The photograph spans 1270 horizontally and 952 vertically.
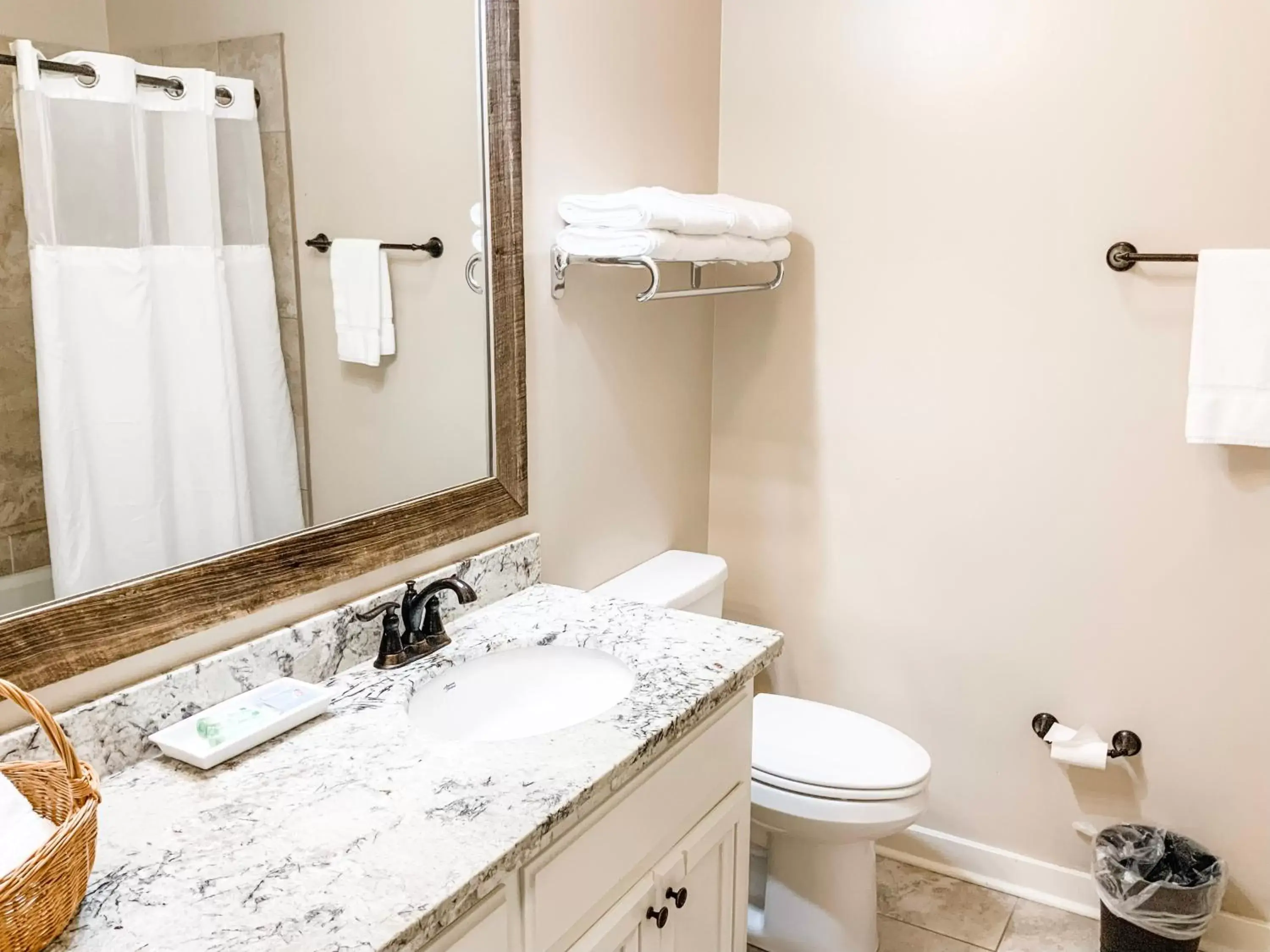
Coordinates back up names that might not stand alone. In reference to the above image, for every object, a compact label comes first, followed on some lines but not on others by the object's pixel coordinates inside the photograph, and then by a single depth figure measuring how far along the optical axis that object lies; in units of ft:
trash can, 6.45
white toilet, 6.32
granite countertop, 3.03
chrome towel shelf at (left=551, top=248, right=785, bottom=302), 5.81
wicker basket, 2.70
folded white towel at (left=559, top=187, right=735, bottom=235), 5.74
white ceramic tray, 3.90
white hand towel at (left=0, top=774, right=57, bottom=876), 2.86
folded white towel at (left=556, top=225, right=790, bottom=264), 5.77
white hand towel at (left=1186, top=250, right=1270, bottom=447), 6.01
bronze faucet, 4.92
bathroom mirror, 3.64
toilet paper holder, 7.04
